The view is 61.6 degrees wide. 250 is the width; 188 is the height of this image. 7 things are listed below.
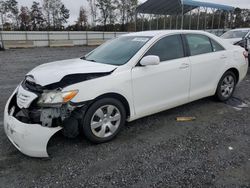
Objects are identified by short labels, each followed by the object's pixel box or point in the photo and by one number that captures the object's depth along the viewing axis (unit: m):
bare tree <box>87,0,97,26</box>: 37.53
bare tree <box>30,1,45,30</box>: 33.75
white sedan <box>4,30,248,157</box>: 2.60
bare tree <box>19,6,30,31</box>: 33.60
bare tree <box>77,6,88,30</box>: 35.41
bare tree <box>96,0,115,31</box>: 36.11
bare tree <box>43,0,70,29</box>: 36.64
